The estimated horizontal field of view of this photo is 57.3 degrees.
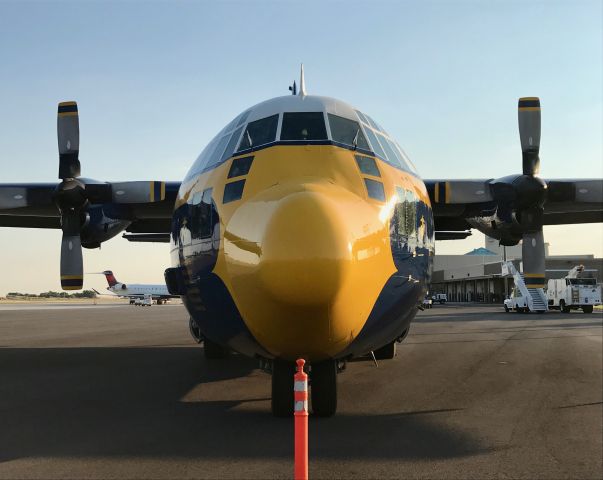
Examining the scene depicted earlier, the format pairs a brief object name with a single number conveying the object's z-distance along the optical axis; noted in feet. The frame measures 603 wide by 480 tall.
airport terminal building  246.47
